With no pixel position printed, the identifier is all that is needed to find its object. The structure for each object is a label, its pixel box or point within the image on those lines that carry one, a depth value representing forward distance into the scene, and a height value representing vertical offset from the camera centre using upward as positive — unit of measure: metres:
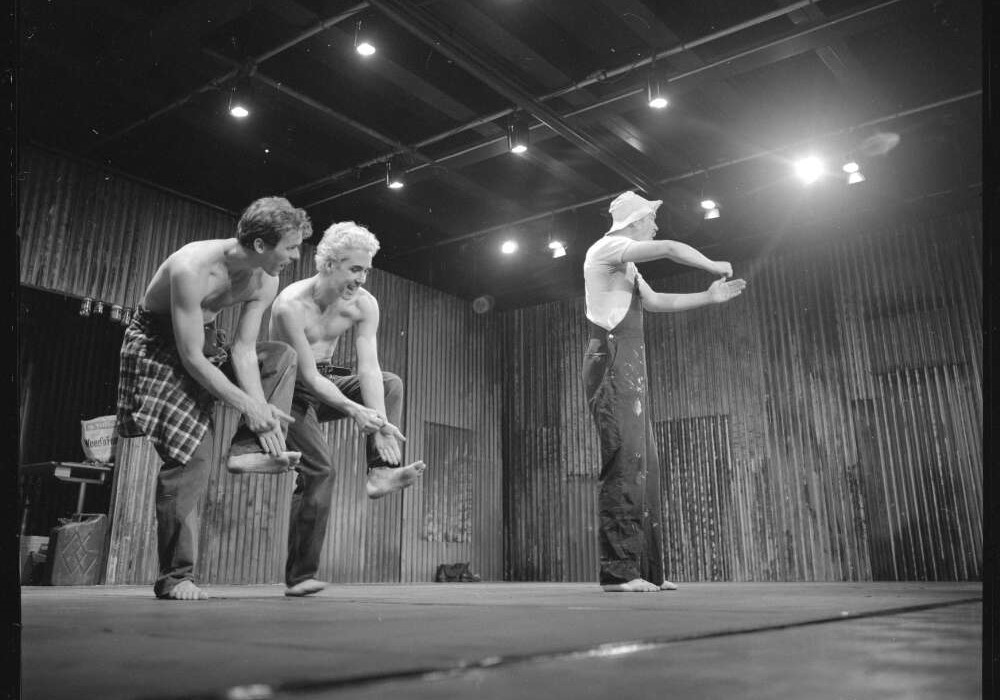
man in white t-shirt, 3.07 +0.57
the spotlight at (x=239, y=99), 5.49 +3.04
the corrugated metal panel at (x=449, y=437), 8.52 +0.95
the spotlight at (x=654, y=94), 5.50 +3.01
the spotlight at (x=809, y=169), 6.69 +3.02
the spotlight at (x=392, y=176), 6.78 +3.01
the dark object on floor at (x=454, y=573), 8.32 -0.60
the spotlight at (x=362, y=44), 5.08 +3.14
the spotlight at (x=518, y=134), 6.14 +3.06
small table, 6.06 +0.42
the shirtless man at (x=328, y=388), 2.93 +0.54
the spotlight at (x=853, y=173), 6.64 +2.97
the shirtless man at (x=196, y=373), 2.48 +0.50
